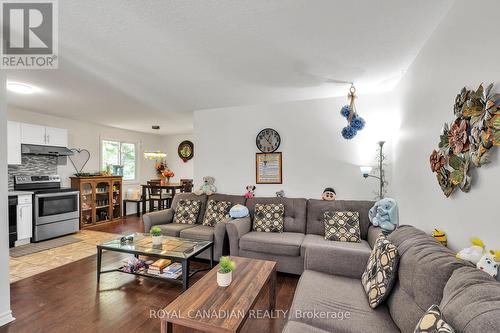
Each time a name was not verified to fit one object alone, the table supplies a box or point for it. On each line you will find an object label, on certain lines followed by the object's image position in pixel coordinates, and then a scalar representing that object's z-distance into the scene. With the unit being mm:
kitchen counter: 3830
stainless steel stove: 4129
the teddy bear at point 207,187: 4008
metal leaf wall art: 1169
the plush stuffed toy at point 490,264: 1087
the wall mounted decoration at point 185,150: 7211
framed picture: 3850
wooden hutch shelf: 5160
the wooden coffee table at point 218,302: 1288
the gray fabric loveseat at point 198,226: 3105
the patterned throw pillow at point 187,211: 3693
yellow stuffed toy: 1639
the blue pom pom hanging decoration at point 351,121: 3272
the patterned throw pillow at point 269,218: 3244
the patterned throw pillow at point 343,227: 2824
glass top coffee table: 2358
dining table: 5812
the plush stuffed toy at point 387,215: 2615
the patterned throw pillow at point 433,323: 830
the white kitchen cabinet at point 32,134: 4133
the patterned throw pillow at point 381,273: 1455
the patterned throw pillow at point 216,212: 3538
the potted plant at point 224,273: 1681
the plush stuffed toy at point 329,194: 3439
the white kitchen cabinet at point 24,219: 3861
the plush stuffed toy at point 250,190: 3859
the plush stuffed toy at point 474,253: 1208
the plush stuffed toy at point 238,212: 3336
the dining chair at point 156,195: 5992
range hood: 4110
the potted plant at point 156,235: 2734
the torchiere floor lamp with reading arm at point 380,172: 3285
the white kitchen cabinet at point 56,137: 4504
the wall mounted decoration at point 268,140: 3865
